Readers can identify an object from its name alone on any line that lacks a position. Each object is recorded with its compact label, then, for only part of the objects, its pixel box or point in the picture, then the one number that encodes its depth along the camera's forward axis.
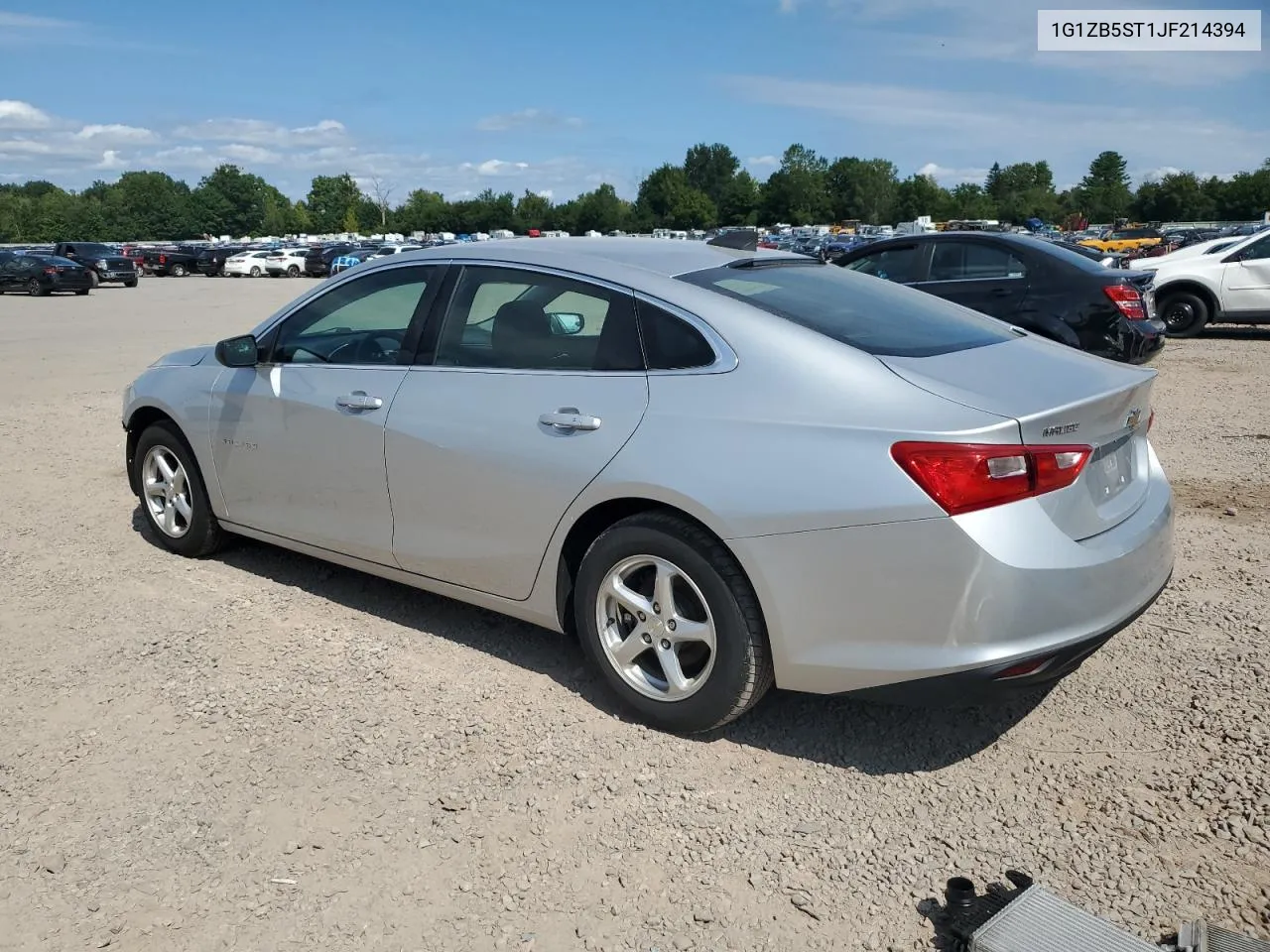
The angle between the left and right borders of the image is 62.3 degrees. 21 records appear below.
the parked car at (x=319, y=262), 53.81
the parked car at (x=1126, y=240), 39.97
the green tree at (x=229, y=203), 146.88
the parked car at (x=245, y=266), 53.59
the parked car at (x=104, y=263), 41.72
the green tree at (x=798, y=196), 143.00
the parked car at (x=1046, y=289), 9.70
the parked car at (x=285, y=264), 54.22
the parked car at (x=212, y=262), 54.66
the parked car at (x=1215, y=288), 14.71
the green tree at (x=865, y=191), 139.62
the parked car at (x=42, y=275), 34.81
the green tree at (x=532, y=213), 140.50
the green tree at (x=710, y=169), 174.50
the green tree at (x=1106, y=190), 111.31
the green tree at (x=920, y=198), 133.50
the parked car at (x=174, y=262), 54.44
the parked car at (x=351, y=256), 42.72
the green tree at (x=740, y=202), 150.38
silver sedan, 2.94
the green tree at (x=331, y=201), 151.62
